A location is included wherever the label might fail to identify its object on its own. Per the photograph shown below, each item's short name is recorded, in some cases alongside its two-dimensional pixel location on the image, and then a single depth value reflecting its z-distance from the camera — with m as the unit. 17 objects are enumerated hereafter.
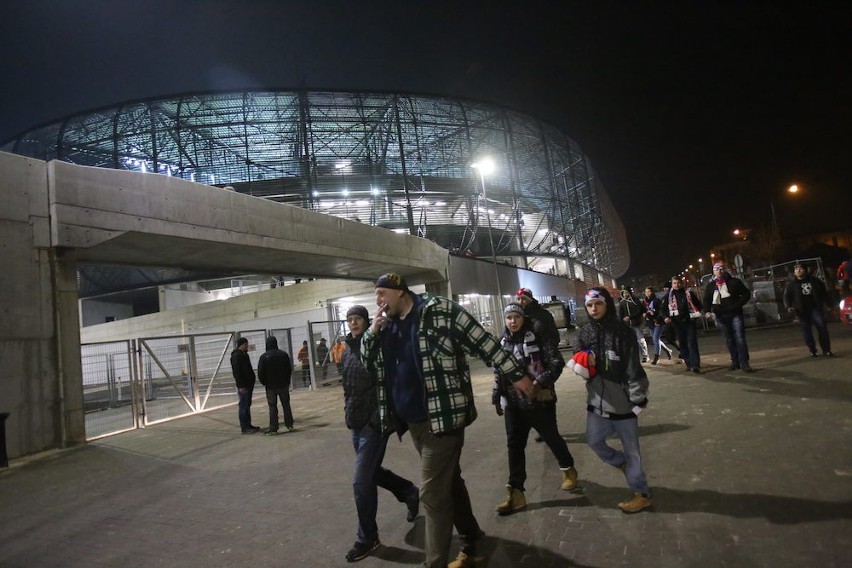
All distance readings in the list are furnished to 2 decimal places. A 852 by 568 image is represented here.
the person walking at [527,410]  3.55
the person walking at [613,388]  3.18
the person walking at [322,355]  14.94
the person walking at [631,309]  8.95
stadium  30.73
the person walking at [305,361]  14.88
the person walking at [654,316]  9.27
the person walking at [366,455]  3.15
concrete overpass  7.14
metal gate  11.31
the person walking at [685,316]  8.20
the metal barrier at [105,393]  11.48
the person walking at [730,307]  7.29
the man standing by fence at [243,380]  8.17
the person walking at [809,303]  7.73
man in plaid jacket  2.51
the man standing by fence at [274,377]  7.70
